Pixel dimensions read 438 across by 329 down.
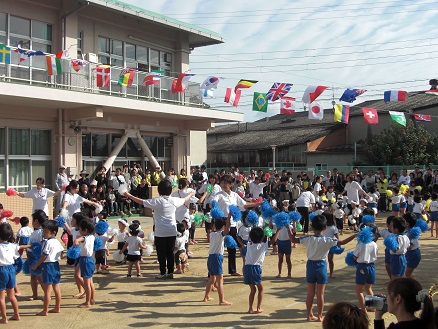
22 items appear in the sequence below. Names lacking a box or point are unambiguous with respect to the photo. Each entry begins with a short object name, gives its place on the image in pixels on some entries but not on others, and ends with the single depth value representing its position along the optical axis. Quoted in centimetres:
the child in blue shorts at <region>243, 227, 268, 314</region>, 725
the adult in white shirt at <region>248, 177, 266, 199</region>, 1691
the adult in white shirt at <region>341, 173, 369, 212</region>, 1577
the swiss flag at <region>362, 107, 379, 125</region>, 2047
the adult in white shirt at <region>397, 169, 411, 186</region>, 2116
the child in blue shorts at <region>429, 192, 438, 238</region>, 1492
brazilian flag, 1981
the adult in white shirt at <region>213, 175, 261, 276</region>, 959
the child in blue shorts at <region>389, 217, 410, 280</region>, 767
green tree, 3191
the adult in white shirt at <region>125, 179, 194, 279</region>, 923
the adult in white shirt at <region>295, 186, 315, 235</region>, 1441
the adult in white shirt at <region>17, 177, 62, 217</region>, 1110
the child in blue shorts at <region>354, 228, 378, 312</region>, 710
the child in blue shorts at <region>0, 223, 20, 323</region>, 674
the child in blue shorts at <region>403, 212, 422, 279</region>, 807
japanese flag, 1972
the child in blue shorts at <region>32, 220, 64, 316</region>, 718
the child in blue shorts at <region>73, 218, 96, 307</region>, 769
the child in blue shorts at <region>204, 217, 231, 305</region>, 777
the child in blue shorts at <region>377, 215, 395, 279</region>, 788
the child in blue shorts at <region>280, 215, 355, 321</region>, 691
